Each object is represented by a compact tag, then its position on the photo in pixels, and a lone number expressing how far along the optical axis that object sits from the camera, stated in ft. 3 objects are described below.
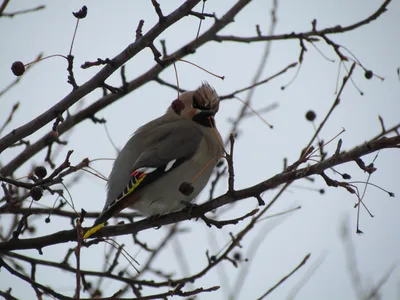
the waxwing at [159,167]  27.63
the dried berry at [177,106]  20.25
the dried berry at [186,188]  19.97
